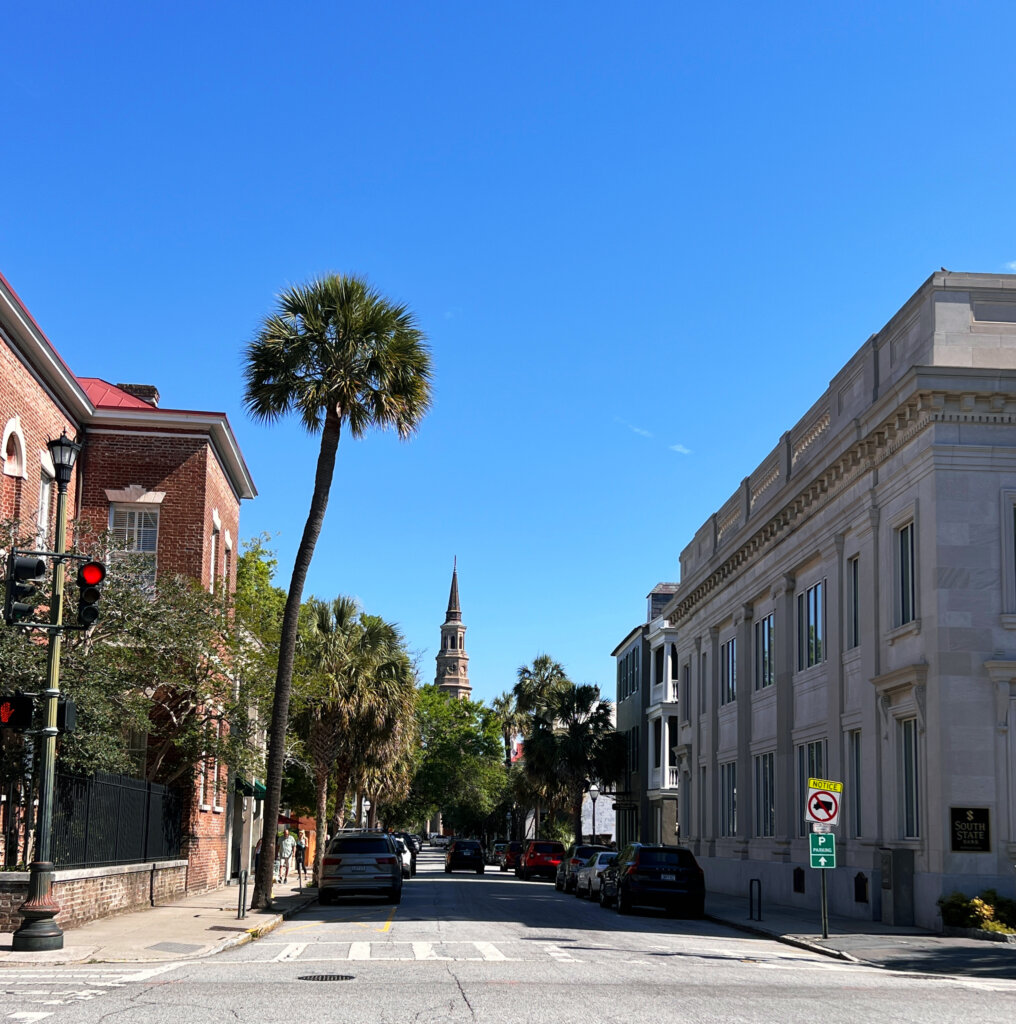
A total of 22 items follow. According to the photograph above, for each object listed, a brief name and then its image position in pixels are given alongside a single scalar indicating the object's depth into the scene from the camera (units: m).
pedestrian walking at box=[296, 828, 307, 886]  43.75
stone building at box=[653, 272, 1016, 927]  23.56
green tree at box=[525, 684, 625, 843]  64.69
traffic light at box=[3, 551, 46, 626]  16.98
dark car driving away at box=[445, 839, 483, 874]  62.19
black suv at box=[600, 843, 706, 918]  27.53
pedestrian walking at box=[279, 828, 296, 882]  41.04
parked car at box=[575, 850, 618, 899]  33.56
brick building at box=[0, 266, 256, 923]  29.49
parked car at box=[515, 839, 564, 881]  54.34
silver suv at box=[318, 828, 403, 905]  29.11
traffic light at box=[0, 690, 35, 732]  17.22
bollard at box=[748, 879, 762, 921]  25.95
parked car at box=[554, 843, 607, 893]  39.26
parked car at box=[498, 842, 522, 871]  60.30
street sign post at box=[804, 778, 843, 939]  22.06
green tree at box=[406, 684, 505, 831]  85.94
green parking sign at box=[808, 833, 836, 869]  21.95
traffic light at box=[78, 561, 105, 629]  17.36
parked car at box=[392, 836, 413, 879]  52.77
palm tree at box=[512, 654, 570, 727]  70.19
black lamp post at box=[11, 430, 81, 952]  16.81
